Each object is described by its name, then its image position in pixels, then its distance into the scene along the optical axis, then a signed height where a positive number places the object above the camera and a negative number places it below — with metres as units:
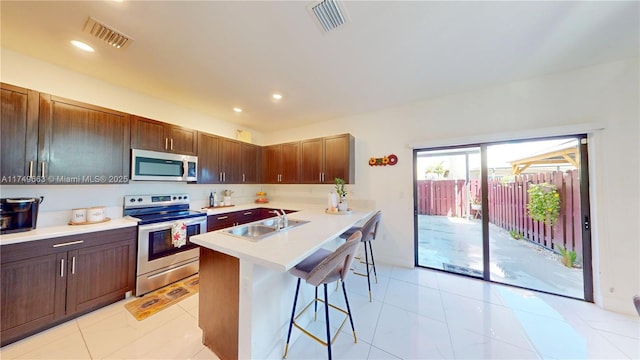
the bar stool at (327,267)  1.30 -0.64
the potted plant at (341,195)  3.05 -0.19
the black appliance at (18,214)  1.69 -0.28
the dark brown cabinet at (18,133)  1.70 +0.46
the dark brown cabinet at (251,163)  3.93 +0.42
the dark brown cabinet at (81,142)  1.89 +0.45
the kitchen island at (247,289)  1.29 -0.79
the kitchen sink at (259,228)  1.82 -0.45
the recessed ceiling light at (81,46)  1.80 +1.31
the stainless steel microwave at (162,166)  2.47 +0.24
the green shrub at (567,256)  2.34 -0.89
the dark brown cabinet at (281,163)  3.85 +0.42
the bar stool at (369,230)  2.21 -0.56
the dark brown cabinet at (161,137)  2.48 +0.66
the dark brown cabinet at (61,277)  1.60 -0.89
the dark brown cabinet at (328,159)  3.31 +0.44
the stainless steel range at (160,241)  2.25 -0.70
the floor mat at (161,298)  2.01 -1.31
